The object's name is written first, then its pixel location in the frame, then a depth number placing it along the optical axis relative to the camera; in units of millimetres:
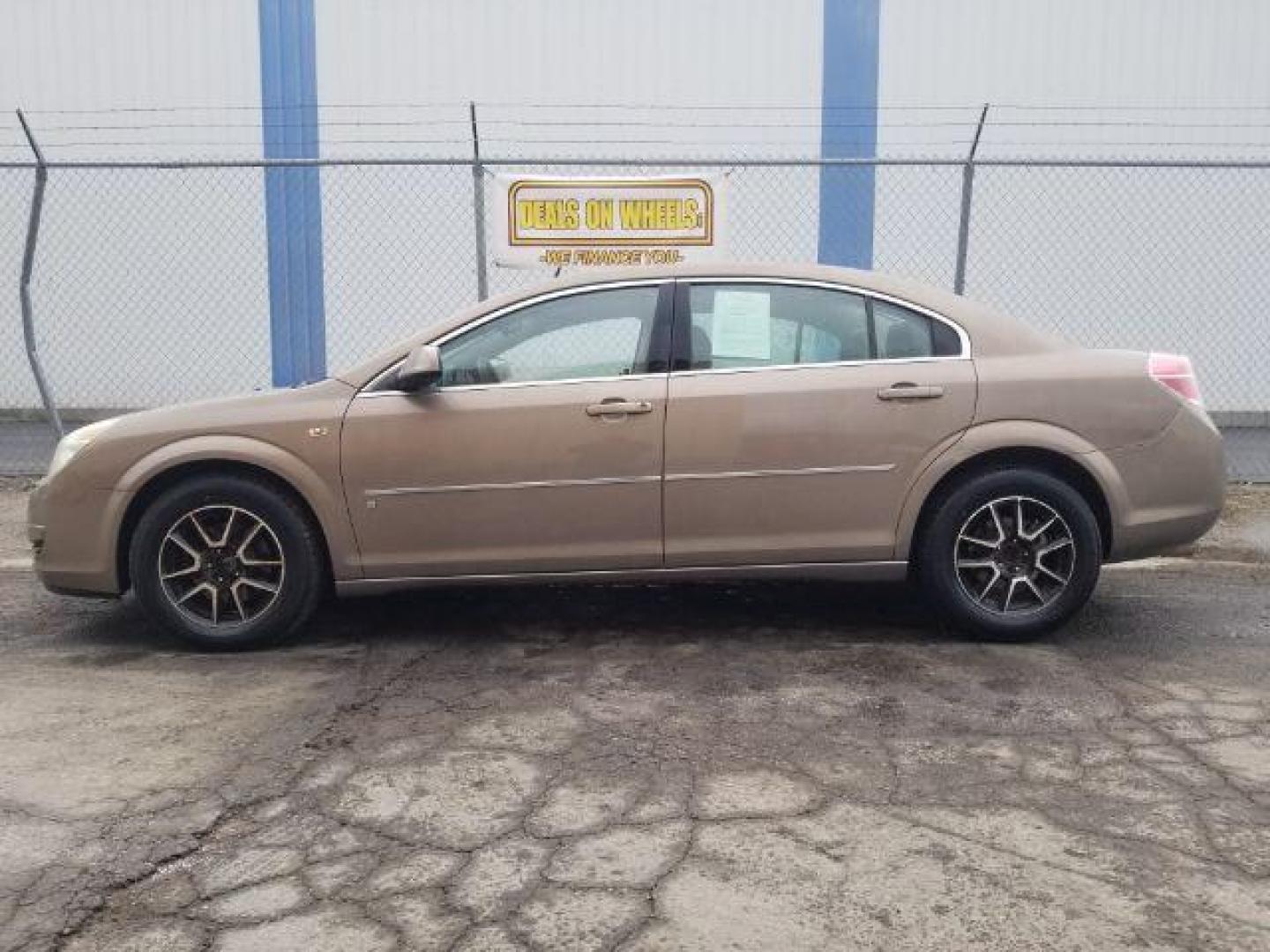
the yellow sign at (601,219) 8156
